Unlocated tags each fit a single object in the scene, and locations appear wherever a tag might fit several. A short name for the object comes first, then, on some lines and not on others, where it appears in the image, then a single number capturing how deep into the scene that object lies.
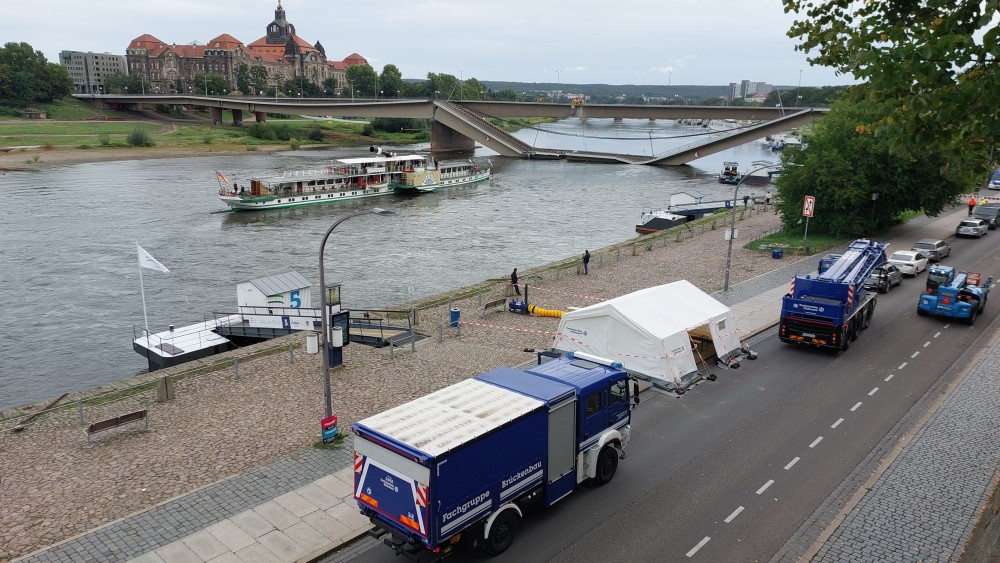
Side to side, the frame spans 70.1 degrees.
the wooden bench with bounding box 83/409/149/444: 17.25
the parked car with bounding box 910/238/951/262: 39.56
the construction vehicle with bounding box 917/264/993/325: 28.39
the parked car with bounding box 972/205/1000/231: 52.75
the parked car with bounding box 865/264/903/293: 33.22
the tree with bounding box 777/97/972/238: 44.78
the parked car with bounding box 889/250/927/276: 36.78
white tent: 20.92
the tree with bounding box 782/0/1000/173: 11.35
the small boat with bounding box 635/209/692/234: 60.06
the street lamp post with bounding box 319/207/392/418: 16.81
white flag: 28.81
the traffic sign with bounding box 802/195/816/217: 41.97
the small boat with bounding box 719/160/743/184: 92.56
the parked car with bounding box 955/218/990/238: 47.84
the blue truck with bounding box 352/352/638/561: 11.86
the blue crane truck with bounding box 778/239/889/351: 24.72
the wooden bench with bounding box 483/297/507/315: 30.30
